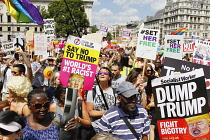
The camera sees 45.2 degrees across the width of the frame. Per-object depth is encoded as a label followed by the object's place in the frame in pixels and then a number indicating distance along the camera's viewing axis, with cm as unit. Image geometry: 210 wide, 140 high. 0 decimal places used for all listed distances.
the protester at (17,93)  330
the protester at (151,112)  396
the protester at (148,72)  583
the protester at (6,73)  484
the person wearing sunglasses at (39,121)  267
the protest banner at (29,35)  1171
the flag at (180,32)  1413
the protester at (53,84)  399
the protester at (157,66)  786
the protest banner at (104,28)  1841
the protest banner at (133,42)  1361
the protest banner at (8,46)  1027
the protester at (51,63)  707
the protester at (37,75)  602
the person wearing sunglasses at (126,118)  300
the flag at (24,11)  506
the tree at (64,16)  6016
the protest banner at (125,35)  1795
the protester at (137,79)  460
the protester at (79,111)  335
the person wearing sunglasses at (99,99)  386
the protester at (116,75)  535
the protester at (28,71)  543
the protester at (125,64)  644
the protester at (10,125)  226
